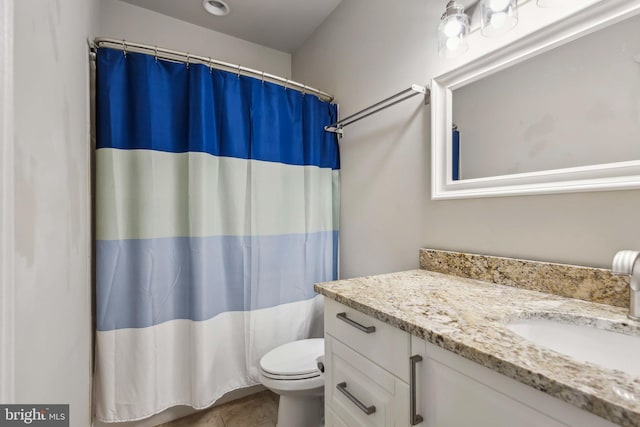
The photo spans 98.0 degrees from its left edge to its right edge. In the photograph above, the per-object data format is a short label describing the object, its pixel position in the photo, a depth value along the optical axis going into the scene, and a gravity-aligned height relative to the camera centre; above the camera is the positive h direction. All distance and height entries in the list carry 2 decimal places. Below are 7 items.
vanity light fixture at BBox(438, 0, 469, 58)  1.04 +0.70
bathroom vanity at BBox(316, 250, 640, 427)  0.44 -0.28
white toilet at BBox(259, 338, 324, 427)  1.27 -0.78
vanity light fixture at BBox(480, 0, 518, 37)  0.94 +0.67
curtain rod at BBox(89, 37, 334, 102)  1.31 +0.81
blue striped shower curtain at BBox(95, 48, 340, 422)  1.30 -0.09
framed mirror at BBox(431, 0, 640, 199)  0.78 +0.33
